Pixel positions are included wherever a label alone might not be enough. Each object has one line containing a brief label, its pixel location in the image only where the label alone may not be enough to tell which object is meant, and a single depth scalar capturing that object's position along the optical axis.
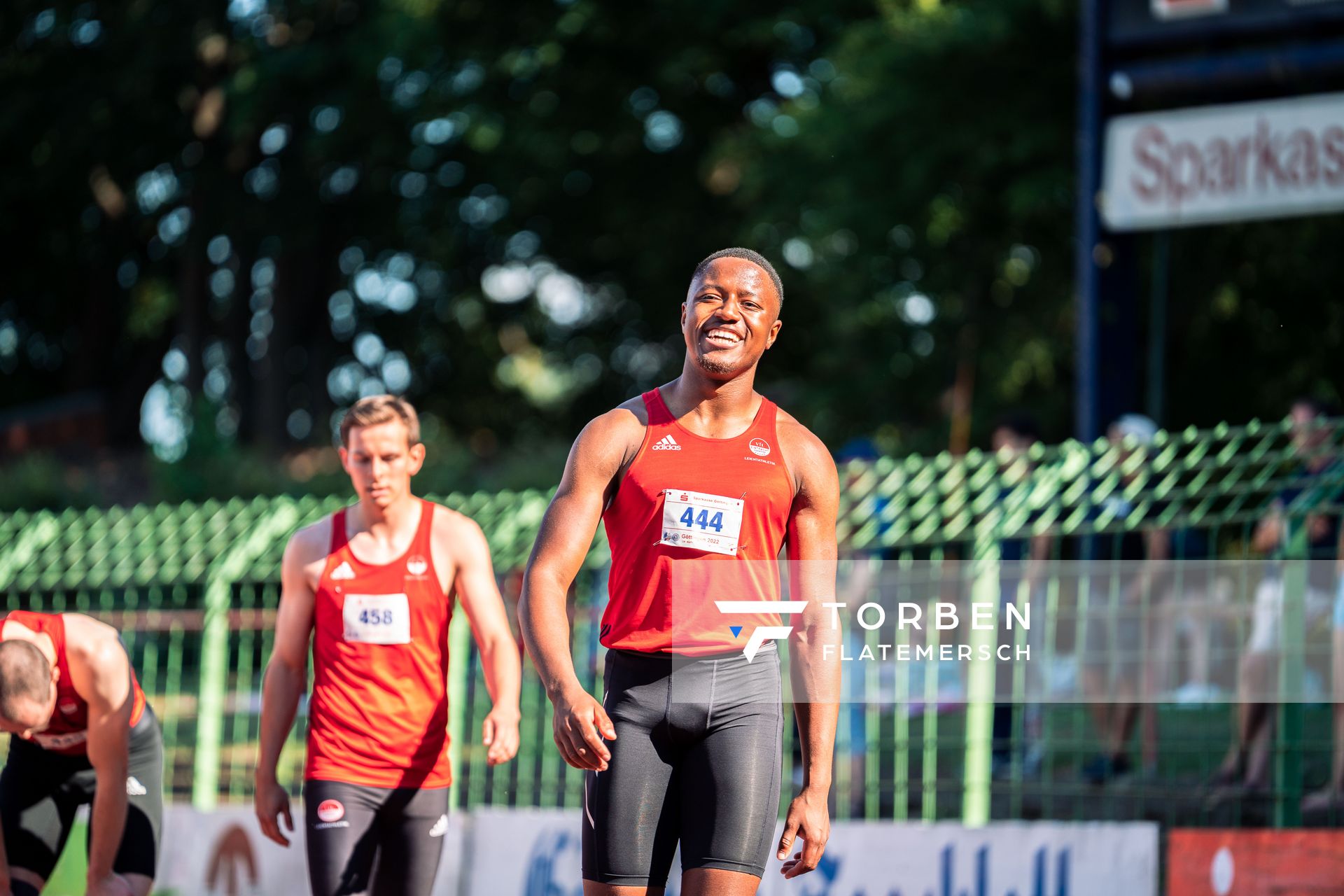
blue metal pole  17.34
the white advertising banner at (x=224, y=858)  14.27
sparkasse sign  16.06
